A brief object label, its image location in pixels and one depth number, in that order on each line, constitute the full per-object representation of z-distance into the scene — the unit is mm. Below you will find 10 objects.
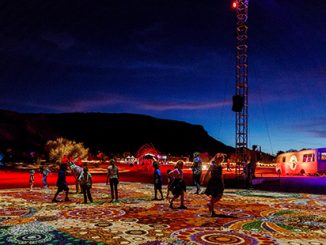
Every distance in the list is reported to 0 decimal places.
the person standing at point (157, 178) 15133
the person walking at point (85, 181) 13781
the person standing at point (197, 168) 17484
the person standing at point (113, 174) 14523
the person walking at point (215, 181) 11328
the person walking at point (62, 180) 14547
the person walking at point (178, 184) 12717
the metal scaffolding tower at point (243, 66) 25875
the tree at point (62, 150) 47875
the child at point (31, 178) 19281
